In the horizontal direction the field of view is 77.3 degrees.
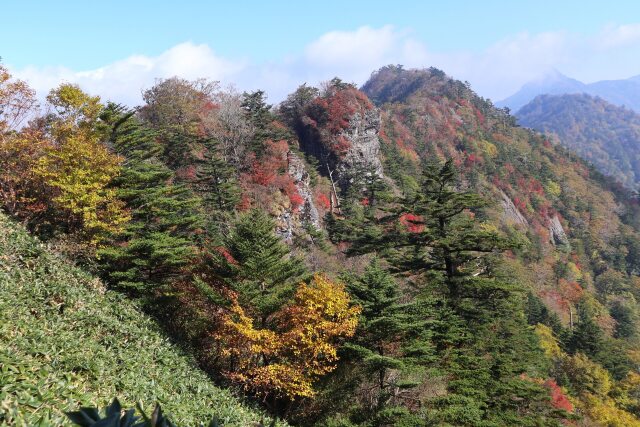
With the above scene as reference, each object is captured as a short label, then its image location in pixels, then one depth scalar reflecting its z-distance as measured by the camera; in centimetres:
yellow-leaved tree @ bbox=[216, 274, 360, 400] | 1488
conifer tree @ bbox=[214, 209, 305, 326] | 1549
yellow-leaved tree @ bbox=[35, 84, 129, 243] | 1519
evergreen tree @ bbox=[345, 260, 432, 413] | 1466
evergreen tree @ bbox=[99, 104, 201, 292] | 1661
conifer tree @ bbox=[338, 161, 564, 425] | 1603
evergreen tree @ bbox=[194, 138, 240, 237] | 2997
